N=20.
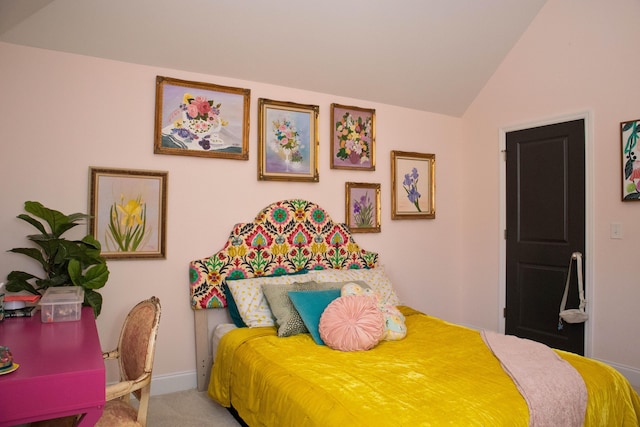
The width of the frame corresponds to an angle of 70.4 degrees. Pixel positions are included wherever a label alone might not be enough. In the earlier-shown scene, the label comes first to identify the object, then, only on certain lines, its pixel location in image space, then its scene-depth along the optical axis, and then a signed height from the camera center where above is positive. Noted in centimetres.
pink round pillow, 246 -58
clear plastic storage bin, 191 -39
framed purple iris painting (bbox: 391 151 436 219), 409 +33
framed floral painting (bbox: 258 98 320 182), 340 +61
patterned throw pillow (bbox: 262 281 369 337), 276 -55
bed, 177 -69
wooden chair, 165 -60
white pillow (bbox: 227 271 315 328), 295 -54
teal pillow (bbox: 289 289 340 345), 269 -52
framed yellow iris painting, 286 +4
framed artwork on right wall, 315 +44
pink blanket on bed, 180 -69
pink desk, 114 -44
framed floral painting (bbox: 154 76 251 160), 305 +69
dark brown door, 353 -3
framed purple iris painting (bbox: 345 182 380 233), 382 +11
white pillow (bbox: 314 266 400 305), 333 -43
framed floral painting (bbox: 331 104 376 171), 376 +70
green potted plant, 243 -23
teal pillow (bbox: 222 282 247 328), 303 -62
